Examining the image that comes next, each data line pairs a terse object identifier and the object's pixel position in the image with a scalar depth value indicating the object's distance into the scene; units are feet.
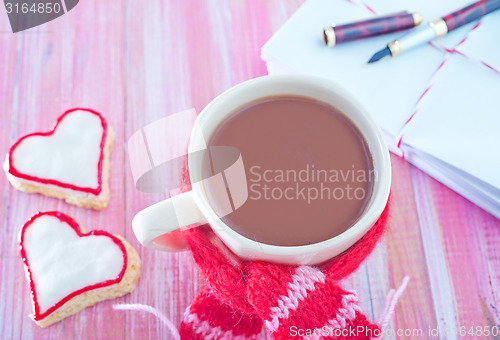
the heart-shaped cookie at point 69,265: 2.09
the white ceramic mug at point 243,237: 1.46
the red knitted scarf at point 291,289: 1.56
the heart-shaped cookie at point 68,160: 2.25
